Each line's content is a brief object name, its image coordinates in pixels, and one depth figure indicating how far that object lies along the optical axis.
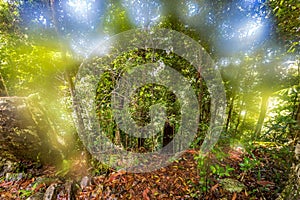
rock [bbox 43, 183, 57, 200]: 2.55
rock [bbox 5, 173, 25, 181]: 3.29
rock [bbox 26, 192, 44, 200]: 2.62
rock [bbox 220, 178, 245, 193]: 2.28
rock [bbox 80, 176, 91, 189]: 2.79
